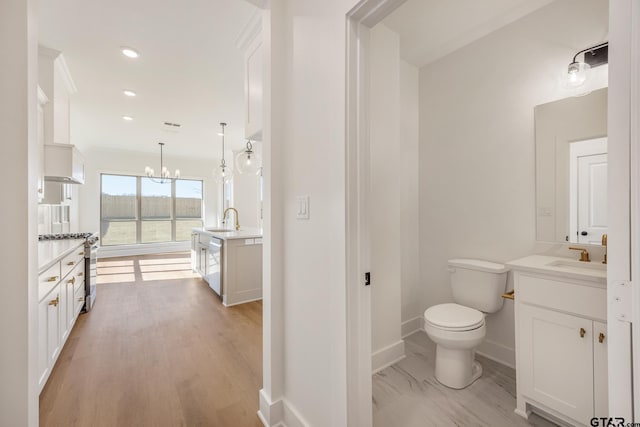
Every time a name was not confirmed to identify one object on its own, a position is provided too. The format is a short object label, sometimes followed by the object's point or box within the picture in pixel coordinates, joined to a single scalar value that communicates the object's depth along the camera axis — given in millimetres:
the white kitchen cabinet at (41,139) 2645
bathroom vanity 1320
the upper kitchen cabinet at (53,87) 2666
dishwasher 3678
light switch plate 1366
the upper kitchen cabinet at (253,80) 2008
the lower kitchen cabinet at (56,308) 1765
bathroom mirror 1660
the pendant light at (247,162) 3570
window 6974
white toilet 1761
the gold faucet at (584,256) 1679
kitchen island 3518
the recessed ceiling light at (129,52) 2607
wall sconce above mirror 1617
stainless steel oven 3246
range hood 2732
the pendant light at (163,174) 5707
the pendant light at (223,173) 5023
